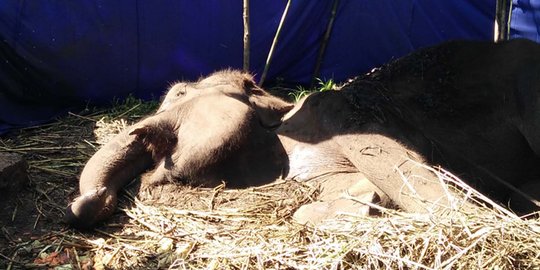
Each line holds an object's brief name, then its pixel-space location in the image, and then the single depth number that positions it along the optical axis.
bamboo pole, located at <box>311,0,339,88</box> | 7.24
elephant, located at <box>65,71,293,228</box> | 4.03
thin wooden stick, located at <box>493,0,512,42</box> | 5.13
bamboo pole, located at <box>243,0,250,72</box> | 6.06
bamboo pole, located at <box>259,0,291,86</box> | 6.77
